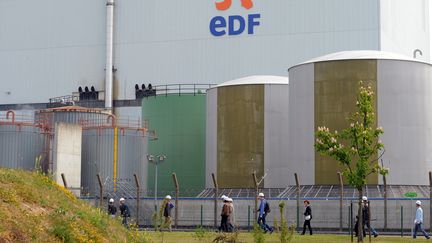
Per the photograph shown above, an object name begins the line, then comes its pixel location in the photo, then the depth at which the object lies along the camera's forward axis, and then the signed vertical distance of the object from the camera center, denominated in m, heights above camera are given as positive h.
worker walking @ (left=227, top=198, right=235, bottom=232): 34.57 -3.09
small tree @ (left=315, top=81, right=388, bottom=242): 29.08 +0.00
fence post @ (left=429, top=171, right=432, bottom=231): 39.89 -3.06
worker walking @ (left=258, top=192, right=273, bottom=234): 35.72 -2.82
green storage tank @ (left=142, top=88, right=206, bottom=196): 65.94 +0.15
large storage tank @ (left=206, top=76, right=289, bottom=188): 54.59 +0.68
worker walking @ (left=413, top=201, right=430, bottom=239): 34.30 -3.01
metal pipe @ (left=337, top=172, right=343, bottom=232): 40.81 -3.01
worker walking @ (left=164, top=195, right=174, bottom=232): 38.50 -3.03
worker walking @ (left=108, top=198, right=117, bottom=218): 39.16 -2.96
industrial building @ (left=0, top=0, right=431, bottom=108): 72.50 +9.32
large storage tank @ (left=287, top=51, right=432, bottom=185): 47.53 +2.08
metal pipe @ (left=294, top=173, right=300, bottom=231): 42.59 -3.29
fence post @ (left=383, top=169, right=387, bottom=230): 41.60 -3.19
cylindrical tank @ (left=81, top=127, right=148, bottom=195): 55.59 -0.87
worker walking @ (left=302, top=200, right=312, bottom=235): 36.23 -3.03
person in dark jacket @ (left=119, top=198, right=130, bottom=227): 39.03 -3.06
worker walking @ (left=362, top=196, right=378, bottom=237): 33.44 -2.63
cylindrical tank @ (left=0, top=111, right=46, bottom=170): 55.12 -0.12
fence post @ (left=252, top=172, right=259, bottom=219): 40.83 -2.48
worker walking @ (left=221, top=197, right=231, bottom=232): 34.29 -2.81
